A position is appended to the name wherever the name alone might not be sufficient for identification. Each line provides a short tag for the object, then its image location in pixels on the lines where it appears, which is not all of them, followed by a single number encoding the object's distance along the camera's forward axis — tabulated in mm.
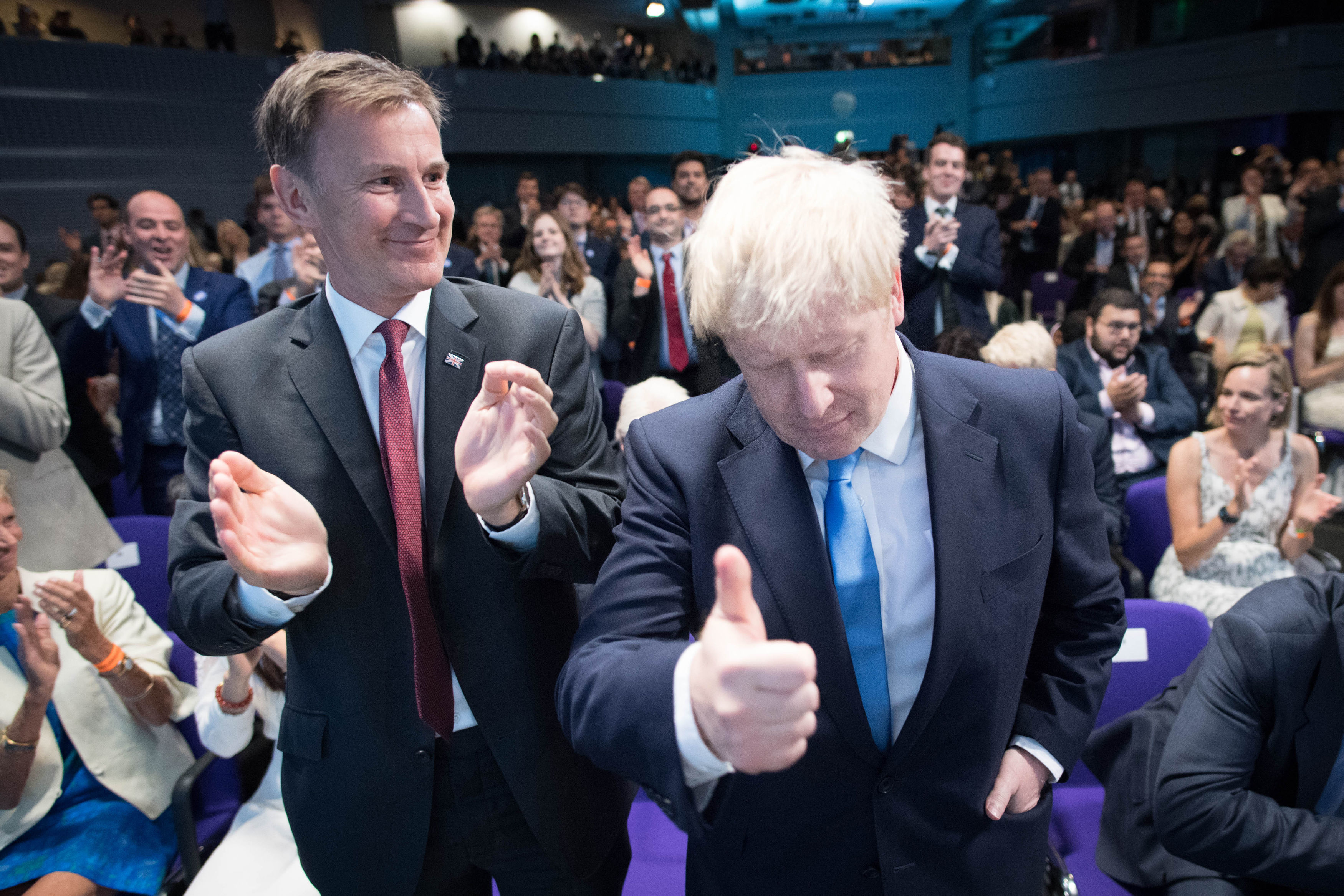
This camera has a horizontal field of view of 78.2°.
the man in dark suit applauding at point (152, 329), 3096
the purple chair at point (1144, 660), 2027
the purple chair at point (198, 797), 1879
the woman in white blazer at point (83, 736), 1789
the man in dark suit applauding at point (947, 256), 3828
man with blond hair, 828
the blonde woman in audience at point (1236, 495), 2746
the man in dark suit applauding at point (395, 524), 1067
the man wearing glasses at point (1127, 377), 3658
